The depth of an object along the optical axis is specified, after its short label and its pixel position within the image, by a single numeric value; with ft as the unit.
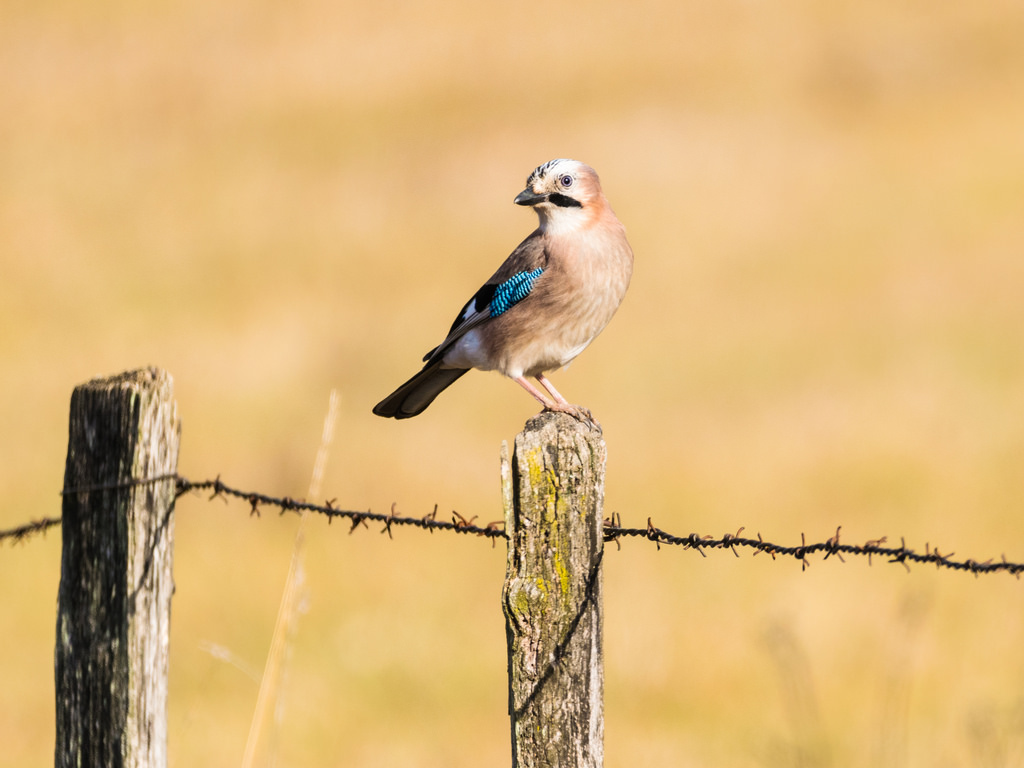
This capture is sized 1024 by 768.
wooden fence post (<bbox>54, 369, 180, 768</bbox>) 28.07
